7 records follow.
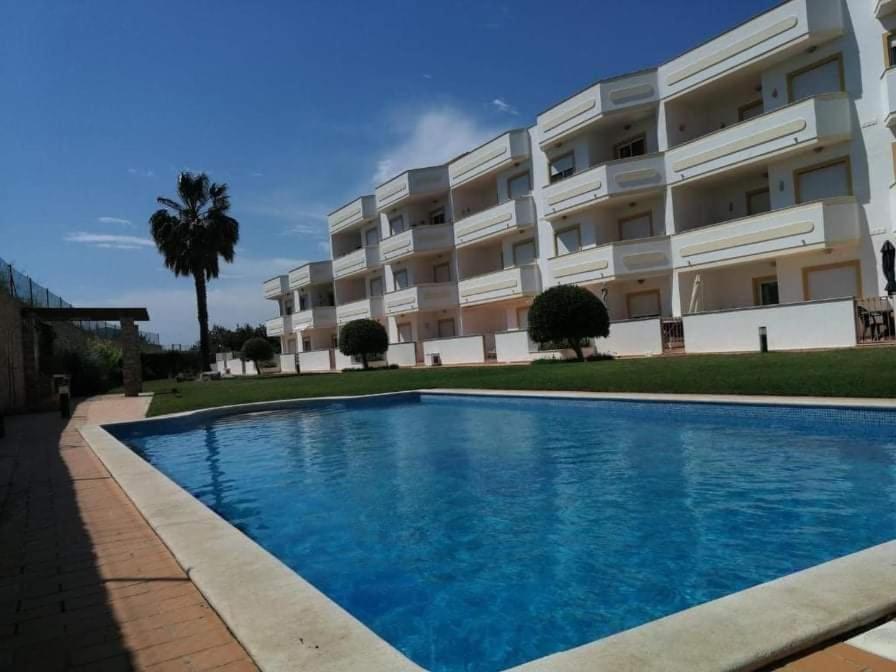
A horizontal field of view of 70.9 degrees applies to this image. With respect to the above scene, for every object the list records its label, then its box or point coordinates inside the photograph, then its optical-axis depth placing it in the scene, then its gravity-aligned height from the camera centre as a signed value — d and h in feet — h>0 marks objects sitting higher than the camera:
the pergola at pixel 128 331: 77.15 +5.34
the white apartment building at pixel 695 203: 61.26 +16.92
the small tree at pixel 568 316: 70.18 +2.61
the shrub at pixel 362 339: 109.50 +2.95
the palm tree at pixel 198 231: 122.72 +27.02
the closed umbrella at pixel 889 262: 53.42 +4.45
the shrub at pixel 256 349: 156.35 +3.55
